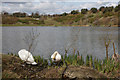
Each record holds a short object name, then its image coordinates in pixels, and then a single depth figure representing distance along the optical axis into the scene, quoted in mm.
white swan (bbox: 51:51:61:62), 5309
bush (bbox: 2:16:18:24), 45656
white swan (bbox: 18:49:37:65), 4671
